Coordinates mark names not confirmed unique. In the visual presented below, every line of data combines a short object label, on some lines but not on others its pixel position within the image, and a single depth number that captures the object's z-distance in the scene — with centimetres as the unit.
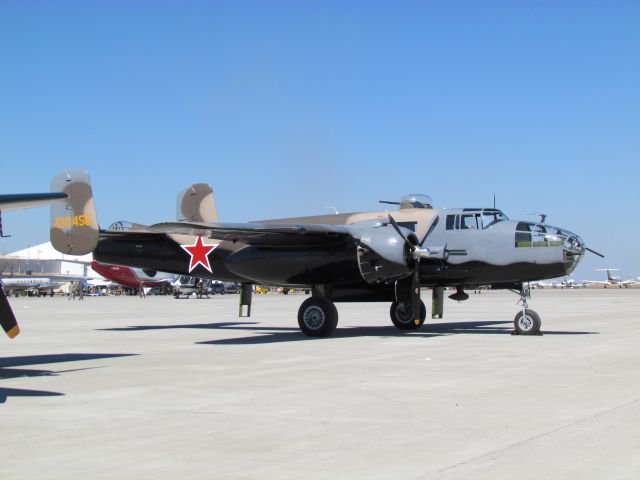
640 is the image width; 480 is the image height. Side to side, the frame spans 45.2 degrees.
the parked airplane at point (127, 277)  7352
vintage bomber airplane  1981
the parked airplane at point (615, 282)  15362
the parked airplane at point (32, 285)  8731
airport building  13068
